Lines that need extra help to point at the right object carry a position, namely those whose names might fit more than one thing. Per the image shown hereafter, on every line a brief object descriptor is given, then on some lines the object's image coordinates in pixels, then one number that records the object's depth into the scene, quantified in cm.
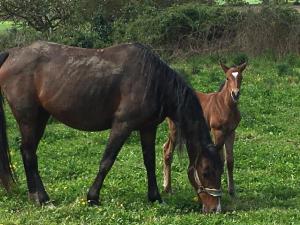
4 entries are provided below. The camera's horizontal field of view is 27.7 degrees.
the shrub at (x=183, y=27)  2328
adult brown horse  772
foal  877
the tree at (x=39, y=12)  2566
